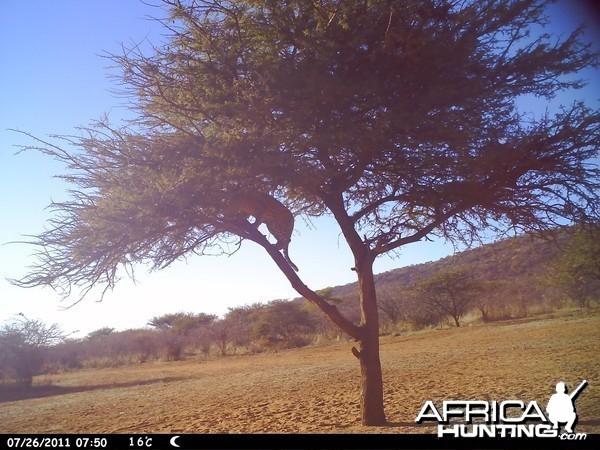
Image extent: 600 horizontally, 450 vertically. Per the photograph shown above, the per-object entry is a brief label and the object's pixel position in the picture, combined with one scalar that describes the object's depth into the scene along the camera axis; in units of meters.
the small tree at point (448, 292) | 34.88
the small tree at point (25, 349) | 25.14
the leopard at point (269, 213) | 8.67
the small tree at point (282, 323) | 39.12
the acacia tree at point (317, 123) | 7.86
